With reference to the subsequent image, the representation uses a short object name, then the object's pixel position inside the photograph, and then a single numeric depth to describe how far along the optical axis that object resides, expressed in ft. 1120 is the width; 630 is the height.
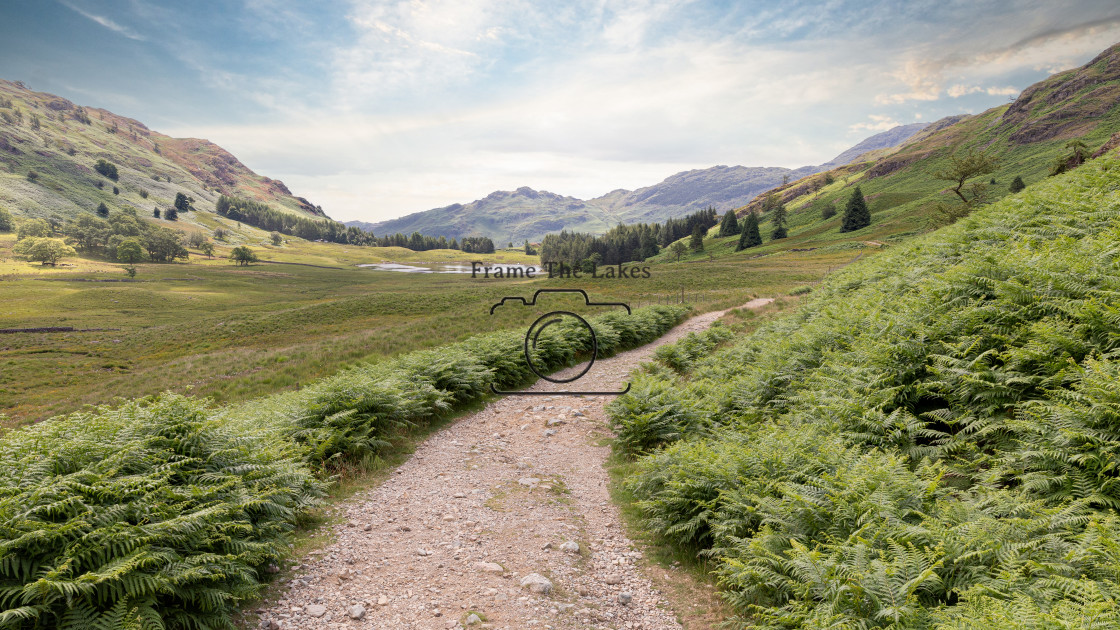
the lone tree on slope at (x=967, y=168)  151.02
